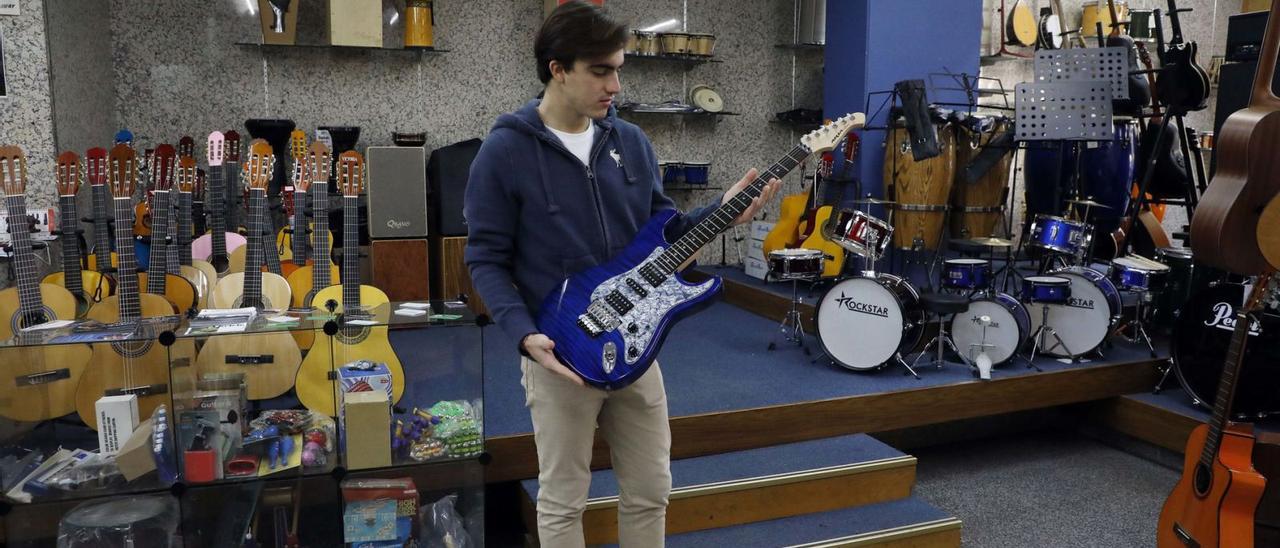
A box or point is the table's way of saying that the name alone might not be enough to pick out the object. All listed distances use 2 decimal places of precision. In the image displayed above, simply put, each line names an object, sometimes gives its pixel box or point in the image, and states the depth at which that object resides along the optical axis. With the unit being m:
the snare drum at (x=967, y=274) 4.29
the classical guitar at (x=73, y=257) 3.58
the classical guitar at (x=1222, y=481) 2.67
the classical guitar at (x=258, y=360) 2.59
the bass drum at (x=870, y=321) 4.08
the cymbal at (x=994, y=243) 4.58
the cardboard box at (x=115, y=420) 2.50
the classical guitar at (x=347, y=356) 2.56
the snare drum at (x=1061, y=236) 4.62
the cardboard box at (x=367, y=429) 2.48
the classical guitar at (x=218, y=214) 4.21
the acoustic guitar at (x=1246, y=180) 2.65
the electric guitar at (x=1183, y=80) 4.72
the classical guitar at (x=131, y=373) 2.47
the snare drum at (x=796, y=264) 4.48
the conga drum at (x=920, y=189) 5.27
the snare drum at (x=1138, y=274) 4.29
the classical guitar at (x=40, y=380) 2.50
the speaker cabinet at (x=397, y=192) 5.00
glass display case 2.43
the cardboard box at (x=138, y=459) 2.43
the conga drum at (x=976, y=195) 5.54
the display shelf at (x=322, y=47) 5.77
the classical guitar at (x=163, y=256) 3.62
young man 1.77
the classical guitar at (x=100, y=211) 3.77
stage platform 3.41
